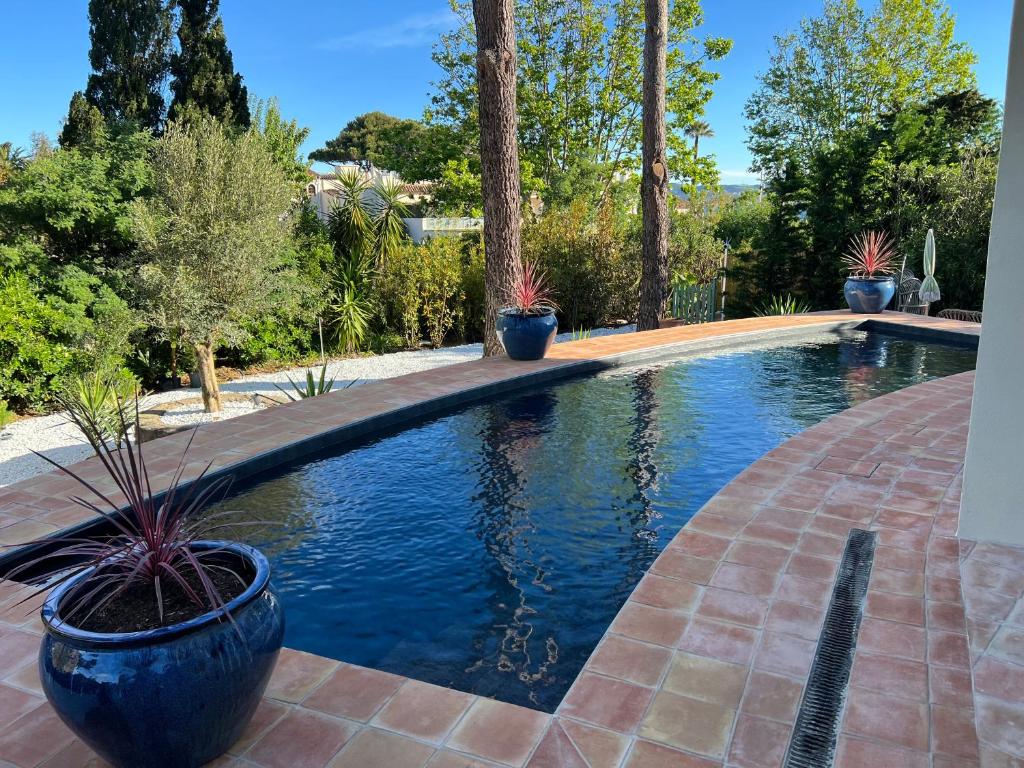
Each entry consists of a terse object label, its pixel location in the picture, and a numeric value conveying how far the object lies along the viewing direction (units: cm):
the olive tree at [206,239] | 810
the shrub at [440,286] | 1281
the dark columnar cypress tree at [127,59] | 2005
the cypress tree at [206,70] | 1788
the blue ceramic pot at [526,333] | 818
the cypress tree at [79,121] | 1733
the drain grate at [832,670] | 217
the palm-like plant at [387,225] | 1388
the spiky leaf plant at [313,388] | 761
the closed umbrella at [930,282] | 1066
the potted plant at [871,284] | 1133
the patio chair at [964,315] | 1093
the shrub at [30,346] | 884
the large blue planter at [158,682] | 187
